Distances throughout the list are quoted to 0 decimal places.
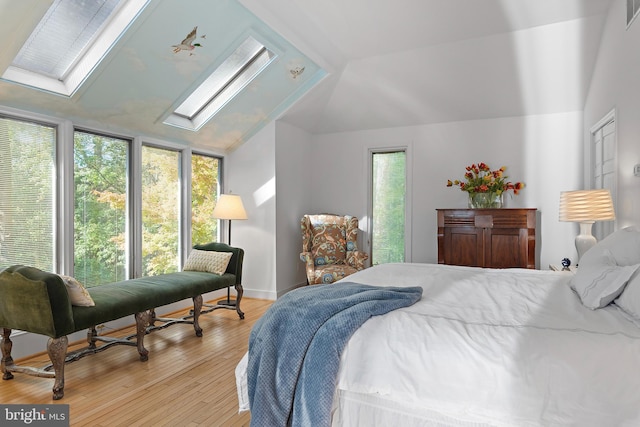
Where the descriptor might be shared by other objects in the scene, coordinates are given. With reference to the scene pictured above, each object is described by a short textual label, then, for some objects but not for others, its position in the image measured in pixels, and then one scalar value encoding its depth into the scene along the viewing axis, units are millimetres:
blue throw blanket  1558
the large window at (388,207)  5516
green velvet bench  2457
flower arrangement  4680
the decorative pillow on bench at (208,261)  4090
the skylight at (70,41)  2762
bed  1281
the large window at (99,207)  3602
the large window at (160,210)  4262
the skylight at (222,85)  4039
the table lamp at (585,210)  3037
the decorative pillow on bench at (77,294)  2642
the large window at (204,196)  4902
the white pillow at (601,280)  1685
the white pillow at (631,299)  1503
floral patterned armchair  5012
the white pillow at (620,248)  1907
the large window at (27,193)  3053
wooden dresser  4453
